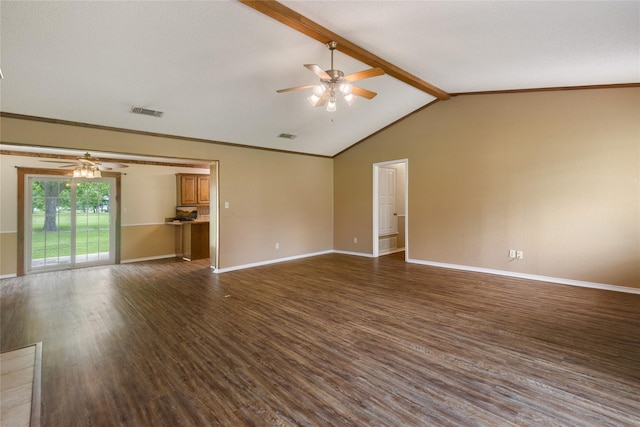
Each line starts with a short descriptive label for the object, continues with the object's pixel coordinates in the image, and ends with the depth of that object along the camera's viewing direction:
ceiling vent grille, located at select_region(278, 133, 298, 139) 5.98
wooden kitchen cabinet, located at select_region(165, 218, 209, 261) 7.14
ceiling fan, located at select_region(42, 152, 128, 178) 5.59
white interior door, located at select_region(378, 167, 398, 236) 7.26
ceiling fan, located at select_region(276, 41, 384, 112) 2.98
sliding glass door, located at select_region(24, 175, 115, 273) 5.97
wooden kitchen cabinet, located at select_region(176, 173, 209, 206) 7.75
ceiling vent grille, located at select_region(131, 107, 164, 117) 4.17
